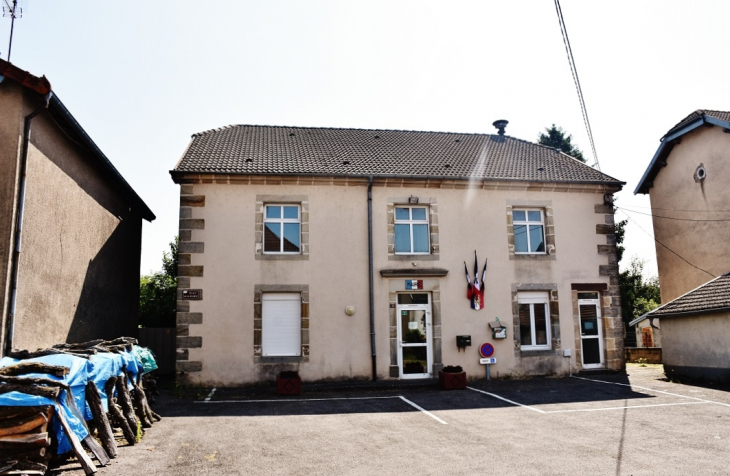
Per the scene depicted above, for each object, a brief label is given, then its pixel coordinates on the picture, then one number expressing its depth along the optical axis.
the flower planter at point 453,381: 12.77
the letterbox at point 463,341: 14.10
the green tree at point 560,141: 31.48
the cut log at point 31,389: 5.74
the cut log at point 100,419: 6.71
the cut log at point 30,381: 5.79
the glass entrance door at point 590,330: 15.06
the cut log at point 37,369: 6.12
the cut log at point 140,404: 8.54
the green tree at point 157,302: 20.06
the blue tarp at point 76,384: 5.72
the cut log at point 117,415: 7.41
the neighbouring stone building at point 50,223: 8.40
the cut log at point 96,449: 6.29
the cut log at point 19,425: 5.61
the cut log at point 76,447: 5.80
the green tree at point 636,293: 27.56
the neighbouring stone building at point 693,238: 13.89
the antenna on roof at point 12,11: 11.26
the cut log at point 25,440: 5.56
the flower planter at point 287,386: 12.23
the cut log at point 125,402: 7.71
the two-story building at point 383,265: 13.54
